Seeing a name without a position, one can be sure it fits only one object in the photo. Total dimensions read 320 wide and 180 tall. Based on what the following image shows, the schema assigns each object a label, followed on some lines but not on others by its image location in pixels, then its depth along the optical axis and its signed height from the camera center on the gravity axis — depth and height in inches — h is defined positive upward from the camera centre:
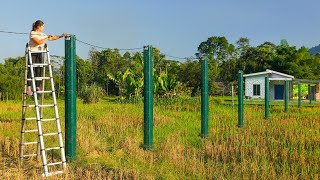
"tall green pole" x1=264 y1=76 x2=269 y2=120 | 563.8 -18.0
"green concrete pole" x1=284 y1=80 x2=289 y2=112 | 677.1 -6.4
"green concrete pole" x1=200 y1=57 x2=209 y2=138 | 376.2 -12.7
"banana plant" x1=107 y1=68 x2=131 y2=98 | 1068.5 +26.9
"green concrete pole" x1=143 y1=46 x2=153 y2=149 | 307.3 -5.5
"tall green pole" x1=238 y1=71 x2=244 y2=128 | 466.3 -10.1
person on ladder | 253.3 +33.2
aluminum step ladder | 226.2 -24.8
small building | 1325.0 +19.2
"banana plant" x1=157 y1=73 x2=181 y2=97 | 960.3 +9.6
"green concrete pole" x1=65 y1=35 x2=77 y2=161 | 263.7 -4.4
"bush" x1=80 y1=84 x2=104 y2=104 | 970.4 -6.6
